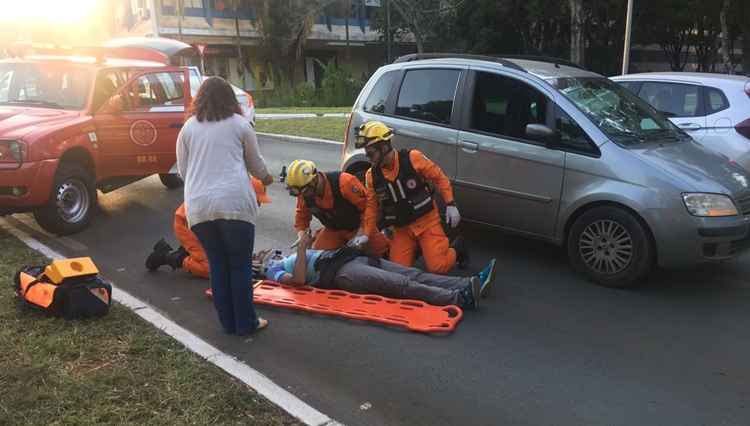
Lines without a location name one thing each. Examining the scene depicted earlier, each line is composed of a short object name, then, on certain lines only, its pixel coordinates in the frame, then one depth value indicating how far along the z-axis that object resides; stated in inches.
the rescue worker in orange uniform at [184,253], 212.4
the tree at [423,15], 1299.2
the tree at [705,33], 1132.1
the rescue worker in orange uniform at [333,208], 188.5
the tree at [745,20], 1055.0
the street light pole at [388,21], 1299.2
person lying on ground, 179.3
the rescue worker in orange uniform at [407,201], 198.2
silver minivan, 181.9
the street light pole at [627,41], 667.4
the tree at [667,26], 1219.2
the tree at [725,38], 962.1
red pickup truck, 250.2
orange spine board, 167.9
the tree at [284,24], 1349.7
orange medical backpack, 169.8
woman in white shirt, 148.7
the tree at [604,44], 1401.9
